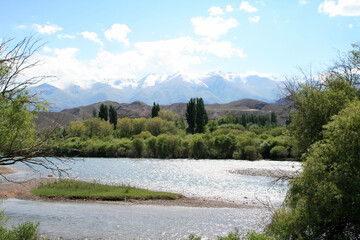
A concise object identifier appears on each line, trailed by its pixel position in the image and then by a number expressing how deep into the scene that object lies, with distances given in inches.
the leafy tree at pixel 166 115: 5546.8
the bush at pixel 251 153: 3171.8
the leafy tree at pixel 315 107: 679.7
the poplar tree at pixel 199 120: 4864.7
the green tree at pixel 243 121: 7066.9
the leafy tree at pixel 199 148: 3511.3
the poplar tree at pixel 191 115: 4877.0
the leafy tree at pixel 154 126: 4835.1
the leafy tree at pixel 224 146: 3435.0
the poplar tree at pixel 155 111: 5669.3
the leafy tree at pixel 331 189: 451.2
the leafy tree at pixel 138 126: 5024.6
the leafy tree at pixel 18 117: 387.5
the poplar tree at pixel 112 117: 5787.9
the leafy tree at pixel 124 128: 5073.8
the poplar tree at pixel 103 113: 5743.1
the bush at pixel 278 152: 3147.1
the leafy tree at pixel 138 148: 3700.8
